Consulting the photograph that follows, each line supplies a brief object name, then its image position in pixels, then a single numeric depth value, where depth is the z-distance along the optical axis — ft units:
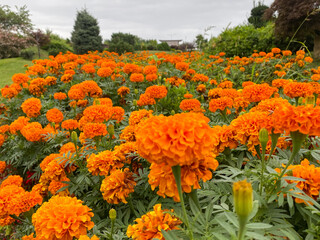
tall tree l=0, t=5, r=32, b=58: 56.65
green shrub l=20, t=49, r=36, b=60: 54.24
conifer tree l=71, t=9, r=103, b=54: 60.03
